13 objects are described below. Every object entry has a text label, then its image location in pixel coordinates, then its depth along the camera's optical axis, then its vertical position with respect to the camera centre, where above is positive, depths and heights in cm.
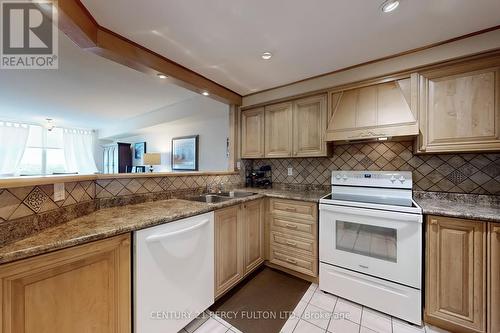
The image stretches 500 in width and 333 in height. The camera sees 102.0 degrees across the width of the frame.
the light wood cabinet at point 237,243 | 181 -78
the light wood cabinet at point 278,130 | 259 +47
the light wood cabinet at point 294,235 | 209 -76
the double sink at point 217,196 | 226 -36
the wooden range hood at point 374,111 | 183 +54
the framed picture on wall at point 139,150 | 586 +48
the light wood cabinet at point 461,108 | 156 +47
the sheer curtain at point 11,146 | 507 +51
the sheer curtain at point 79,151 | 640 +50
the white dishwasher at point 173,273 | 124 -75
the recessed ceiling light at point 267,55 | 184 +102
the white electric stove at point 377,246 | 156 -70
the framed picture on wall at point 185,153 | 431 +28
